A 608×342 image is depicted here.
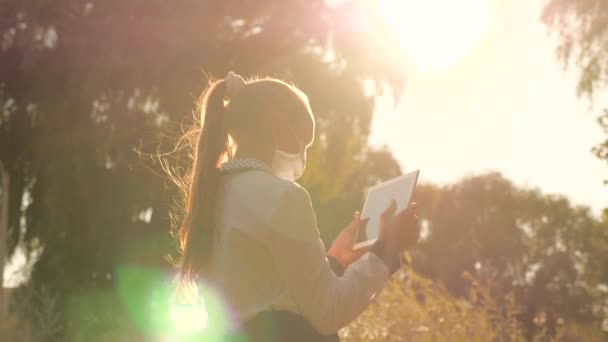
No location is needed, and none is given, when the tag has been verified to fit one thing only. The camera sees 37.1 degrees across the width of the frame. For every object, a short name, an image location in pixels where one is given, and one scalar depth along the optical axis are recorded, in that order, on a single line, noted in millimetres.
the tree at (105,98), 15211
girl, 2328
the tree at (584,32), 10688
